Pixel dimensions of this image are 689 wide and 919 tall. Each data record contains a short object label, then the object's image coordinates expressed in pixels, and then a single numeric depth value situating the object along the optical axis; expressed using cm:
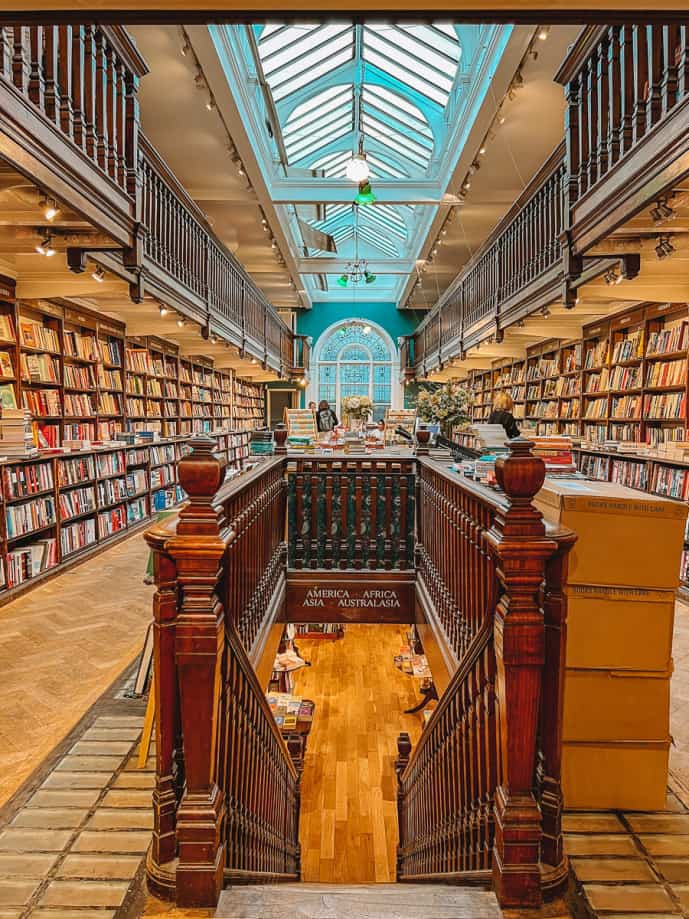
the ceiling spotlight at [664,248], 361
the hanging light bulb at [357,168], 558
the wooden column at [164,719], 155
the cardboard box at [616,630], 209
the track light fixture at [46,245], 390
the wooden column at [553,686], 158
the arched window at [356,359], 1880
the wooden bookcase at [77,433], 490
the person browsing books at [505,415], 521
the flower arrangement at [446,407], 517
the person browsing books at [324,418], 946
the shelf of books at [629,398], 527
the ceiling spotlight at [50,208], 335
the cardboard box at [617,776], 206
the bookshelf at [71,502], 479
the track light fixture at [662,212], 311
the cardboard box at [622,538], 204
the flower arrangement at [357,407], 745
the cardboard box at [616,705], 209
